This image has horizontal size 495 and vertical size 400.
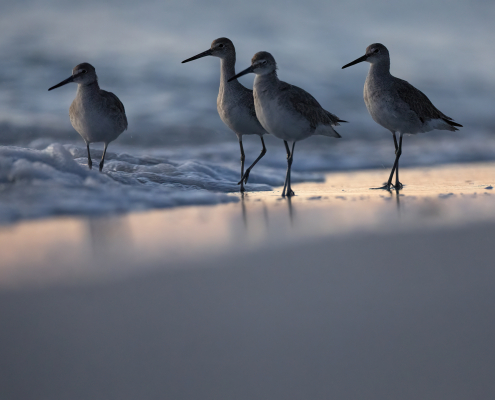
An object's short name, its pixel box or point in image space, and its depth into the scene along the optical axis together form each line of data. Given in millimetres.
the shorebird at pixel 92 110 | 11531
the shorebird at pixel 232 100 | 11453
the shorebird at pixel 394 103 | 11250
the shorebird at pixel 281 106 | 10001
